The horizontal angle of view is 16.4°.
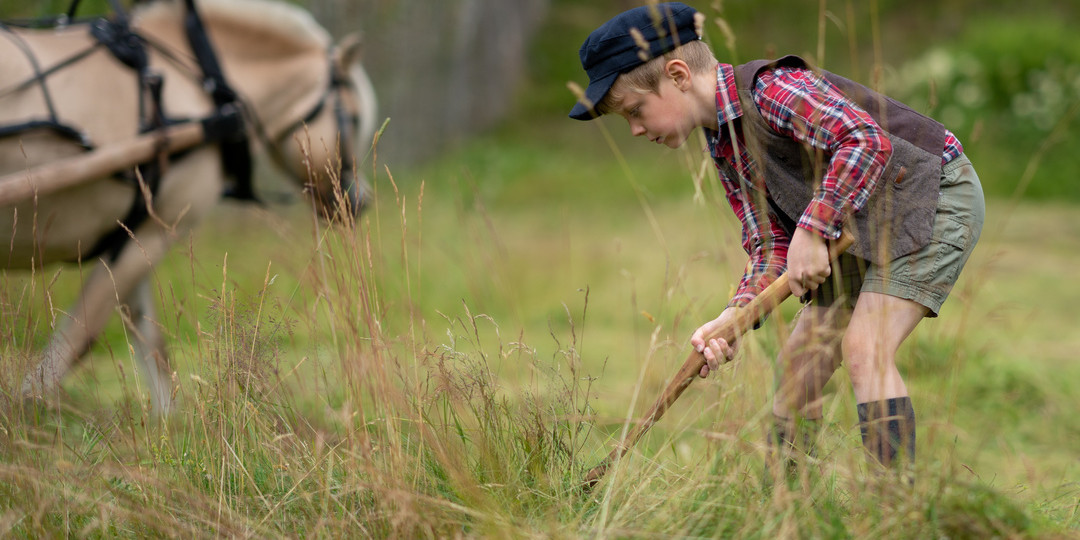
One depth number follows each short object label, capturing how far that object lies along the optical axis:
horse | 7.45
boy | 6.56
